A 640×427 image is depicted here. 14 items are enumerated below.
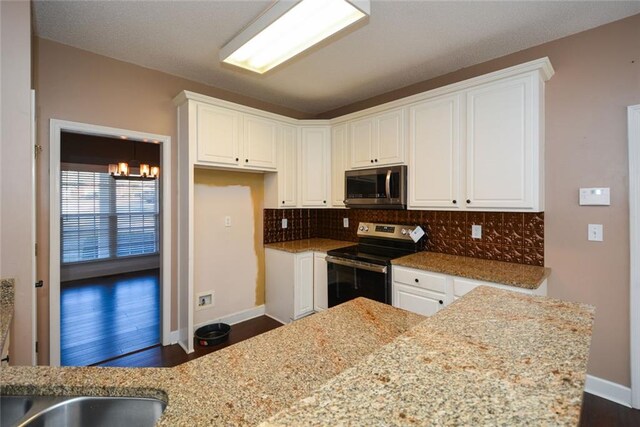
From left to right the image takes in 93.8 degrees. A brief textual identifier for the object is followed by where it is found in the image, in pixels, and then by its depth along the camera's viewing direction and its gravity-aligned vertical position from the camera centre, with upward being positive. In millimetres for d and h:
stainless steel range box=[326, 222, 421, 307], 2703 -484
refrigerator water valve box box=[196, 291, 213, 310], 3191 -955
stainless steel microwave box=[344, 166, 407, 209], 2869 +243
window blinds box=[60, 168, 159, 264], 5734 -101
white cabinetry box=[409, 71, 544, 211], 2176 +513
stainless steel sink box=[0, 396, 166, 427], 777 -527
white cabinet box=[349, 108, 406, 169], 2914 +746
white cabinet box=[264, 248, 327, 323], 3270 -801
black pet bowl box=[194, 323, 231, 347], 2875 -1223
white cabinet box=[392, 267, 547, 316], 2227 -611
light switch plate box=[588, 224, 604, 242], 2129 -156
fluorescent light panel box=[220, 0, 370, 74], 1509 +1049
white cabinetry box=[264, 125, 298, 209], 3463 +423
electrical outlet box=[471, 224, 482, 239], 2684 -179
